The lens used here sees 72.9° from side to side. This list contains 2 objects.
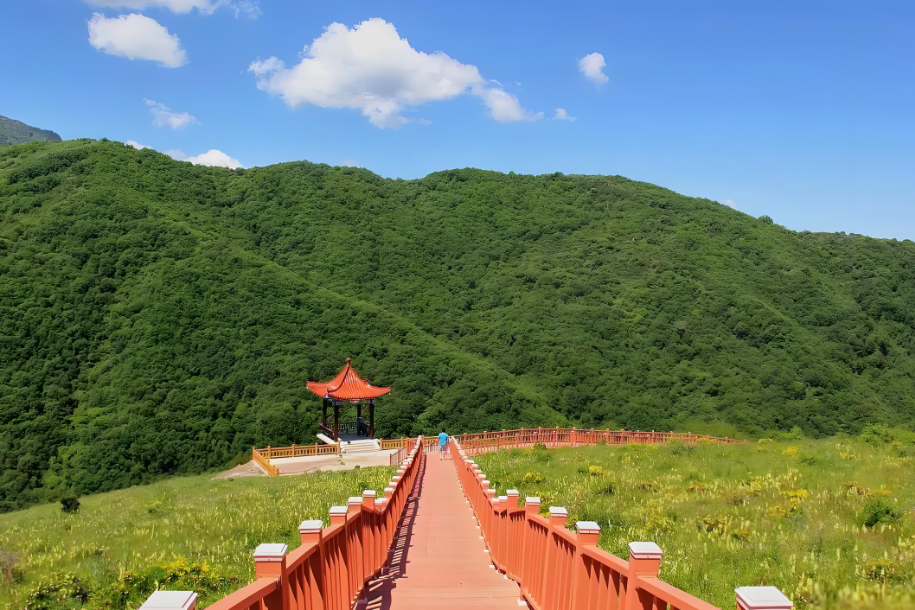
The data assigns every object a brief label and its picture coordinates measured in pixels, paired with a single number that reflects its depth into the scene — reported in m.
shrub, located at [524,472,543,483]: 13.81
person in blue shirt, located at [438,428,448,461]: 24.92
